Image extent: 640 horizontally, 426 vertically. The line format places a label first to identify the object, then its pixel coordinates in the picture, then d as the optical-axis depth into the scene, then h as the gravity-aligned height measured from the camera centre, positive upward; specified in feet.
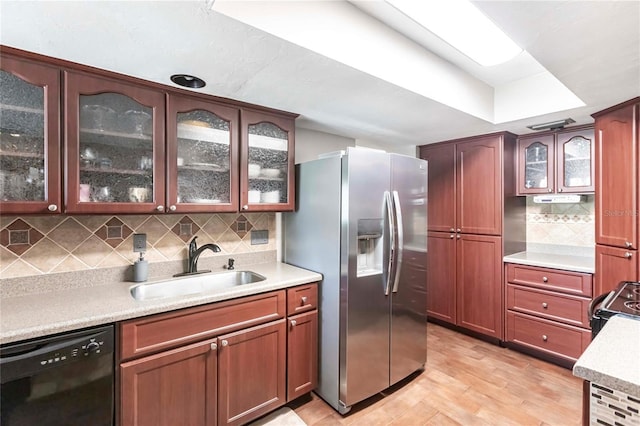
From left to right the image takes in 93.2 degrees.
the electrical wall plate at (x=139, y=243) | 6.55 -0.65
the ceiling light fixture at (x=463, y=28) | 4.66 +3.15
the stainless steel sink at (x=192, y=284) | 6.25 -1.61
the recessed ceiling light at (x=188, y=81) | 5.53 +2.50
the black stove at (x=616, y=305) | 4.02 -1.37
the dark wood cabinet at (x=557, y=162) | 8.95 +1.59
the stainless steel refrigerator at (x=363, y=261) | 6.68 -1.17
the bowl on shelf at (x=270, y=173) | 7.45 +1.00
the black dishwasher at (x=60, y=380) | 3.92 -2.32
